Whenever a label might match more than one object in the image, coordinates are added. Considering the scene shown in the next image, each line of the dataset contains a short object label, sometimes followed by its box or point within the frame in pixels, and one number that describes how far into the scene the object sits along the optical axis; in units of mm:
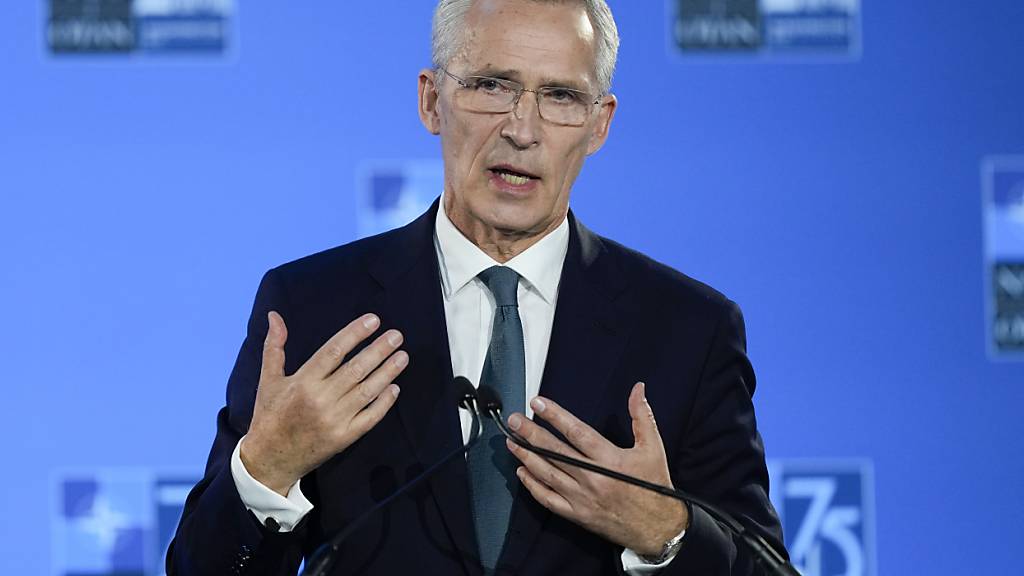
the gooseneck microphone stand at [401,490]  5905
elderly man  5990
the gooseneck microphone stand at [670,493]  5929
